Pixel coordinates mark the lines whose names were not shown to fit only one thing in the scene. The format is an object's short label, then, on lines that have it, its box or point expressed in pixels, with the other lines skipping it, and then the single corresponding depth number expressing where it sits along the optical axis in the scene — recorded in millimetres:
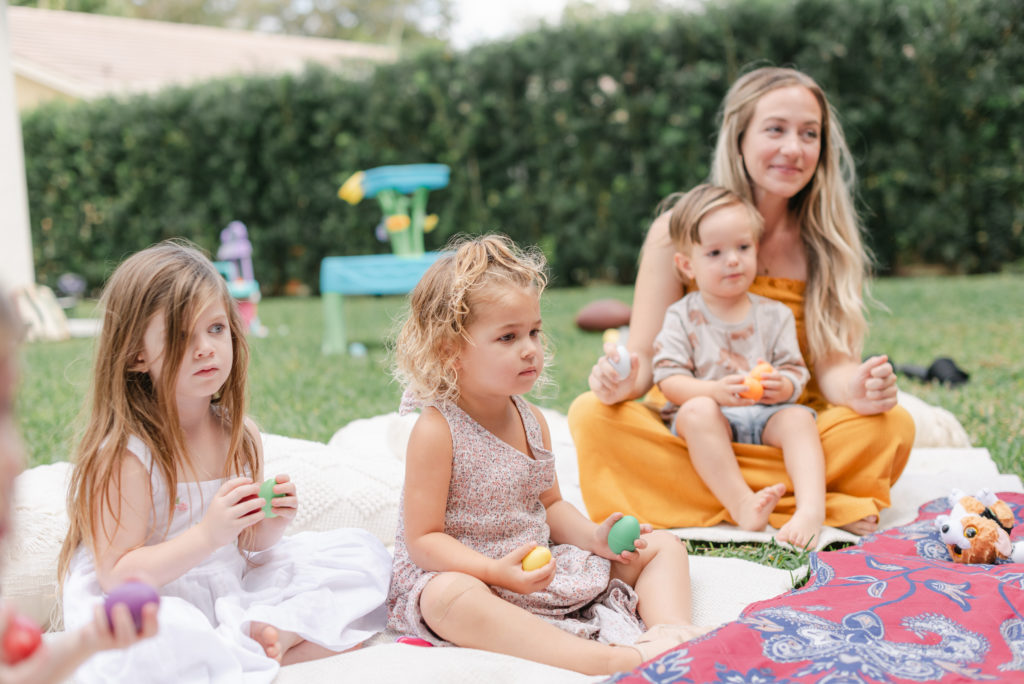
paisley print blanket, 1698
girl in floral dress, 2031
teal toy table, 7438
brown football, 7824
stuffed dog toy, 2480
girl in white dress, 1979
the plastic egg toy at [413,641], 2090
